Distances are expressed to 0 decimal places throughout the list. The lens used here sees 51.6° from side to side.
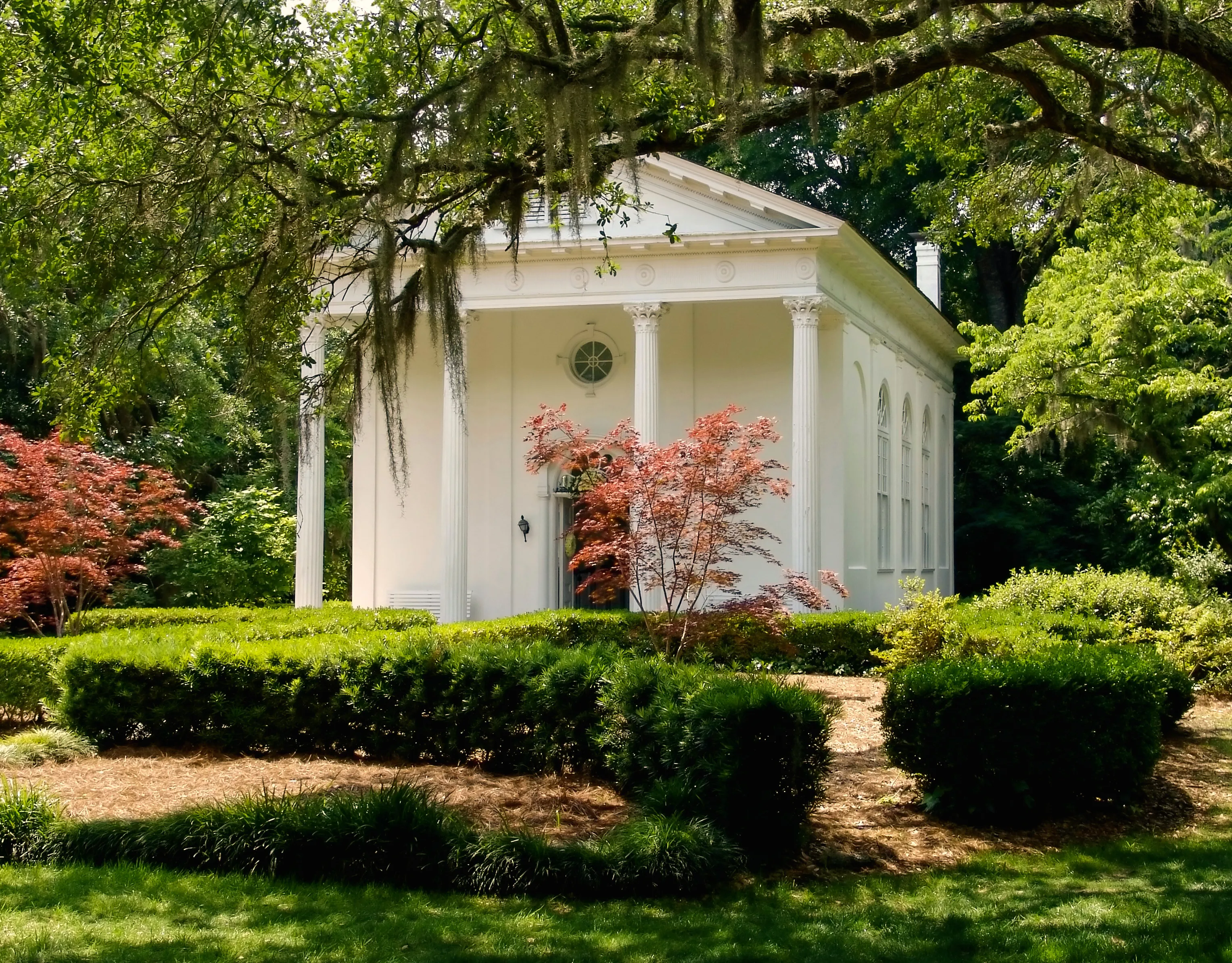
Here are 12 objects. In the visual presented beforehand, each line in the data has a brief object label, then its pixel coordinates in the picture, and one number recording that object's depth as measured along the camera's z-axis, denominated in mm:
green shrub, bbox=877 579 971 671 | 14102
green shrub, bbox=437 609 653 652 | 17516
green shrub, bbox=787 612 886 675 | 18375
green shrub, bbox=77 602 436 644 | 16062
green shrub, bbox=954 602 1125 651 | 12625
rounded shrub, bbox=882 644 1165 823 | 8742
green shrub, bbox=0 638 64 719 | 13266
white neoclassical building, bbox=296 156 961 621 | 22016
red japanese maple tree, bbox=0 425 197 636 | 15812
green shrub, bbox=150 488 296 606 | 27234
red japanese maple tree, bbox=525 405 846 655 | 14273
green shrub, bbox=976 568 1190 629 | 15867
